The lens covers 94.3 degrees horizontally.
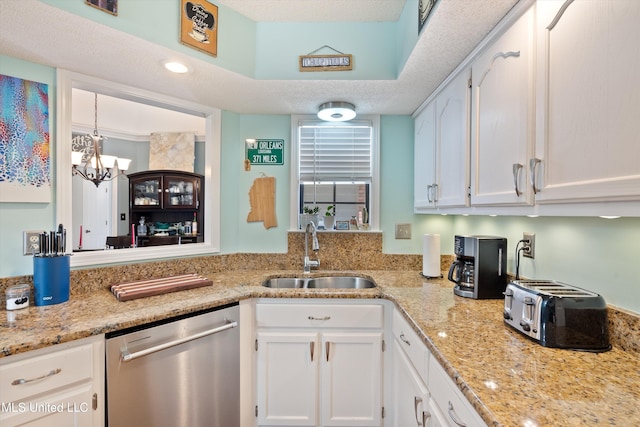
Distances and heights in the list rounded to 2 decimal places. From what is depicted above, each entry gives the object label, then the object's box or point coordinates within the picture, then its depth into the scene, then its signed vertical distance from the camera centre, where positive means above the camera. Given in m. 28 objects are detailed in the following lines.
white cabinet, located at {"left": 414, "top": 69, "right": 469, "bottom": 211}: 1.48 +0.37
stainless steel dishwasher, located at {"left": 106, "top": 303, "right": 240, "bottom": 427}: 1.28 -0.79
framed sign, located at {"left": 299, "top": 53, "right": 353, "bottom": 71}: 1.67 +0.83
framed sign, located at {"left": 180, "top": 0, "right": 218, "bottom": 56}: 1.41 +0.90
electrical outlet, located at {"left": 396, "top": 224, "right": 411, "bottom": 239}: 2.31 -0.17
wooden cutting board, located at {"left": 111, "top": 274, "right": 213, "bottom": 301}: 1.54 -0.44
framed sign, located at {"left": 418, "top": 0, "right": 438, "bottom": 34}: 1.20 +0.84
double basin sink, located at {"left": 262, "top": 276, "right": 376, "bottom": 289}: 2.13 -0.53
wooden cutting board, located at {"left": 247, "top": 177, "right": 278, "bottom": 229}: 2.33 +0.06
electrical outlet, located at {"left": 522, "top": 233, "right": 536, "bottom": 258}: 1.42 -0.17
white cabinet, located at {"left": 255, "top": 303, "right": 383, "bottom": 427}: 1.70 -0.89
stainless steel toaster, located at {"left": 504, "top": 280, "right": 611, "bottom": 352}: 0.96 -0.36
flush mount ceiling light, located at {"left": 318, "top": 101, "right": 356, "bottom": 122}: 1.99 +0.67
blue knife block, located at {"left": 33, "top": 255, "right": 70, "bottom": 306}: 1.40 -0.34
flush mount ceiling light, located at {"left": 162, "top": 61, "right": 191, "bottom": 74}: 1.50 +0.74
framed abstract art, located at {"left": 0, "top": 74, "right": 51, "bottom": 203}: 1.40 +0.32
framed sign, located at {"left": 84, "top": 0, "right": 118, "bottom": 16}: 1.18 +0.82
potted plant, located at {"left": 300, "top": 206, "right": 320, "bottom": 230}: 2.26 -0.05
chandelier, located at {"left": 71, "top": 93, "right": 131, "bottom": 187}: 2.94 +0.52
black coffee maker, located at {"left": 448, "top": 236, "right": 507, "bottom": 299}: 1.50 -0.28
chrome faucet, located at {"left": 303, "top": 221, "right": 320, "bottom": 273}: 2.14 -0.27
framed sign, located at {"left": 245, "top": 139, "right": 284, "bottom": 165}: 2.33 +0.46
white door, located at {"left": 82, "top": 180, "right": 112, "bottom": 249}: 4.66 -0.09
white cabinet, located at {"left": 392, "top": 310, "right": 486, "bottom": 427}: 0.87 -0.66
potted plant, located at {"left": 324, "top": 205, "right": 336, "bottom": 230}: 2.26 -0.08
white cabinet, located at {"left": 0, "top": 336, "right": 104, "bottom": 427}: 1.03 -0.66
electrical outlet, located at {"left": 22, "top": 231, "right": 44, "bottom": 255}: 1.46 -0.17
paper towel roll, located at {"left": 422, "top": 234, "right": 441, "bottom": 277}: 1.98 -0.30
